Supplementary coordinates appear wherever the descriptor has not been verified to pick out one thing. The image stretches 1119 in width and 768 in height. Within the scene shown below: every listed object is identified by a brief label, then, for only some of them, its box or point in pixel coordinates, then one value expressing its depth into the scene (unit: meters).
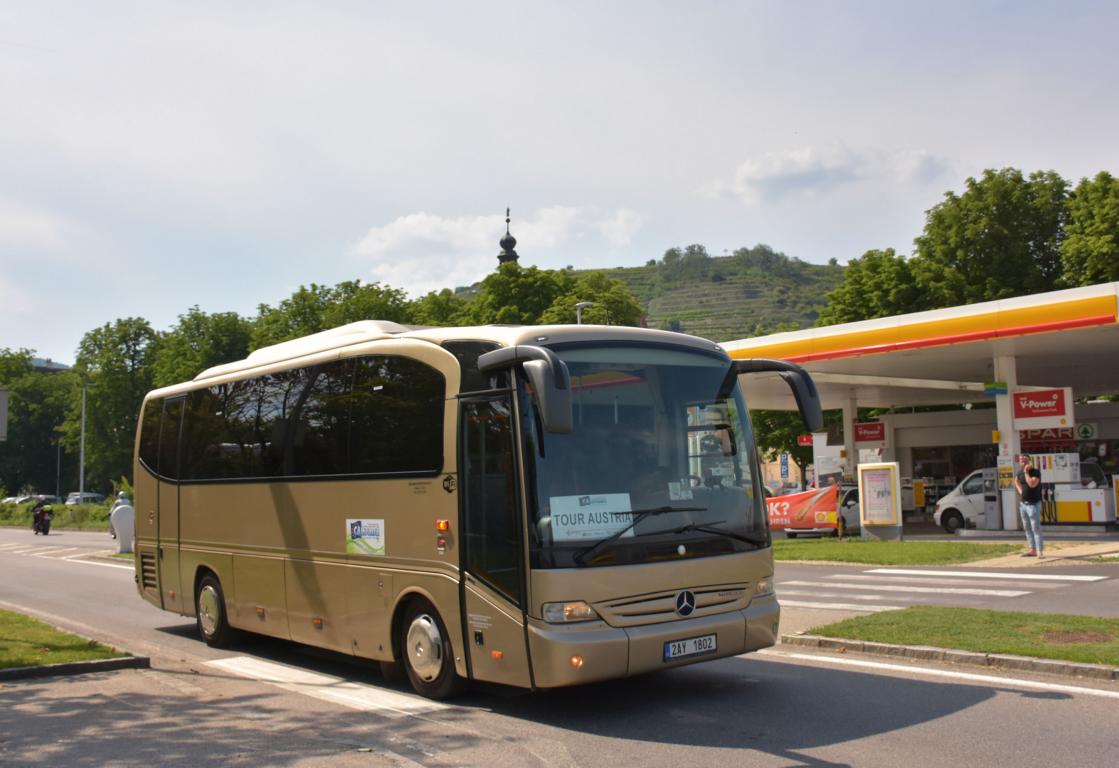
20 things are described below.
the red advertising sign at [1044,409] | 25.72
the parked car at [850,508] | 33.59
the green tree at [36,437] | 103.38
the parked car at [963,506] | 30.62
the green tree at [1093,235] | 40.41
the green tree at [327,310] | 70.88
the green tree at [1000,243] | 45.47
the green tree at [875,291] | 46.69
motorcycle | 52.12
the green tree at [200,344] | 76.94
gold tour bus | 7.68
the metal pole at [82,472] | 77.21
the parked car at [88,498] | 84.60
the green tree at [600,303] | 64.94
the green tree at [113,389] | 83.56
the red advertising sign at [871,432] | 36.84
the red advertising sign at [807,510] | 30.03
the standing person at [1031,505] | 19.94
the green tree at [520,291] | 71.88
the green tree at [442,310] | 76.56
